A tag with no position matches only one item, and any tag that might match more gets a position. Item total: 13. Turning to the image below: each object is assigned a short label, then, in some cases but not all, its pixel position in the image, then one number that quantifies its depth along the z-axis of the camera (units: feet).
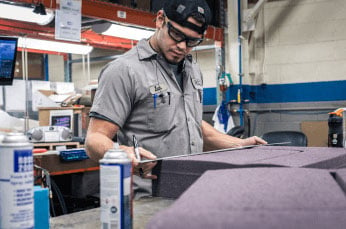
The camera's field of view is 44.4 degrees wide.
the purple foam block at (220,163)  3.93
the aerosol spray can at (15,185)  2.53
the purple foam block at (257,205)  2.10
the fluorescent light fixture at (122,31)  14.32
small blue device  11.25
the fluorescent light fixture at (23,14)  11.62
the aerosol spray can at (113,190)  2.72
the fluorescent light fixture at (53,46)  16.07
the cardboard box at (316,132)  17.67
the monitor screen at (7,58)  10.62
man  5.17
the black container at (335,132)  8.04
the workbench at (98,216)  3.59
